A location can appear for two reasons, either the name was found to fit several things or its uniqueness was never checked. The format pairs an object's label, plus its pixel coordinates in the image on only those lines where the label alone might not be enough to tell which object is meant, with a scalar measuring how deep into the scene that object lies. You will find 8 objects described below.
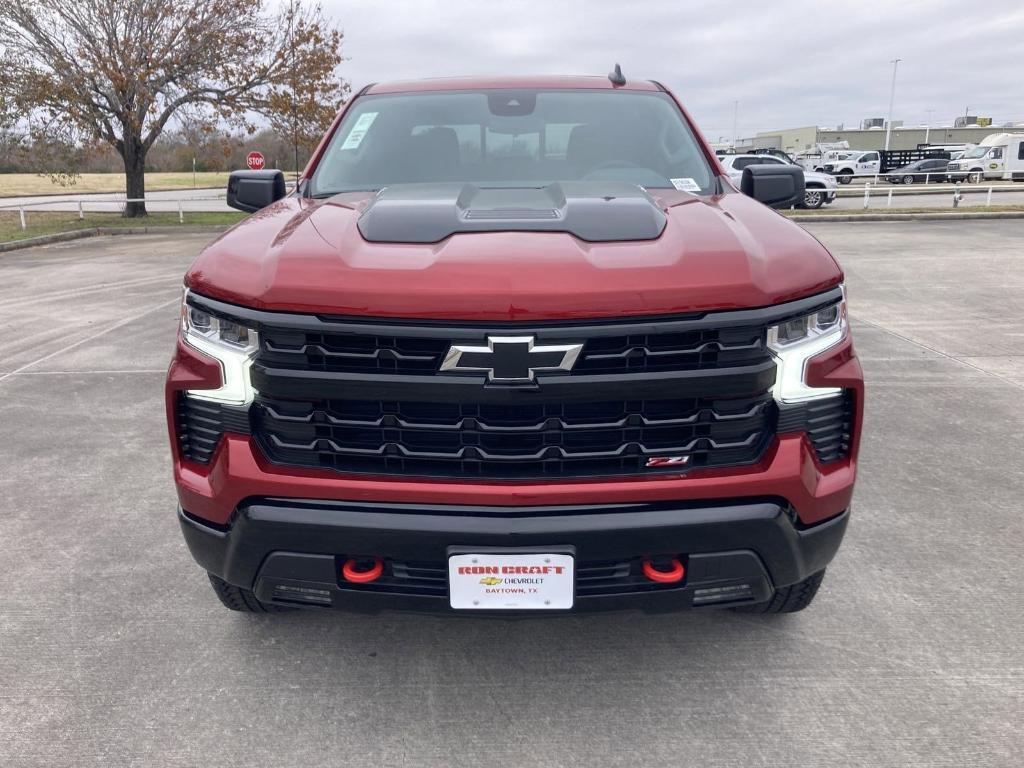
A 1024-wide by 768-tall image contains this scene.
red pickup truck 1.99
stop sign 24.96
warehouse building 76.50
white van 38.00
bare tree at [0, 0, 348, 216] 20.05
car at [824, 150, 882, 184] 40.75
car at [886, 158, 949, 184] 37.56
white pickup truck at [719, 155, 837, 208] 22.38
